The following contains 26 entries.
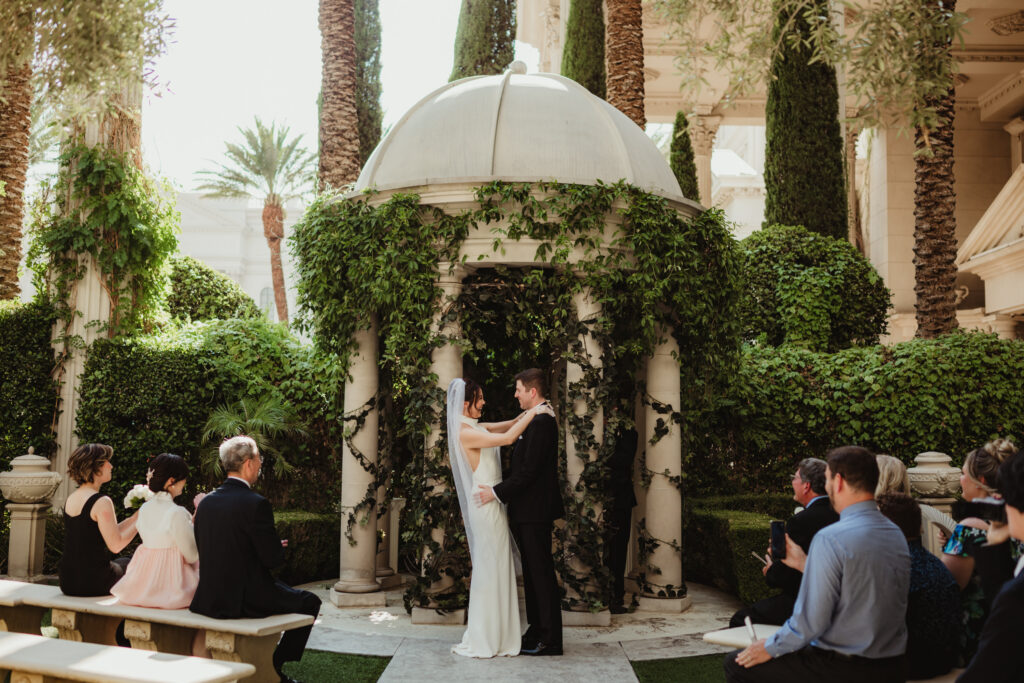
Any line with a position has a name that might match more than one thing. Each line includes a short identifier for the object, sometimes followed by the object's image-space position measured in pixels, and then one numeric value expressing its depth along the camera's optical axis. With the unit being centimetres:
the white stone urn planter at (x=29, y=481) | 1038
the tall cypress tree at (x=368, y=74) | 2188
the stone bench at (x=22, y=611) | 646
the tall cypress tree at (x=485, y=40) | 2053
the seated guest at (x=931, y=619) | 458
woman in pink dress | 598
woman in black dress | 629
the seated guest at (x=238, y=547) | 561
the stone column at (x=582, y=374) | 840
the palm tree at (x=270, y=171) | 3284
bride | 694
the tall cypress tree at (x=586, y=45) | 2067
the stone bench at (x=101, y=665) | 439
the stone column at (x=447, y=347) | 834
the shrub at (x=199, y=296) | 1850
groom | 698
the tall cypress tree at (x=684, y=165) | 2162
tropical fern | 1125
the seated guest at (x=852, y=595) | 399
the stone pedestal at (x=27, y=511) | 1040
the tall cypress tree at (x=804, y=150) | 1744
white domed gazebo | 834
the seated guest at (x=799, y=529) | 509
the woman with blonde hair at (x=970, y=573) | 490
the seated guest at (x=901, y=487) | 564
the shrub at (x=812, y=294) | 1434
